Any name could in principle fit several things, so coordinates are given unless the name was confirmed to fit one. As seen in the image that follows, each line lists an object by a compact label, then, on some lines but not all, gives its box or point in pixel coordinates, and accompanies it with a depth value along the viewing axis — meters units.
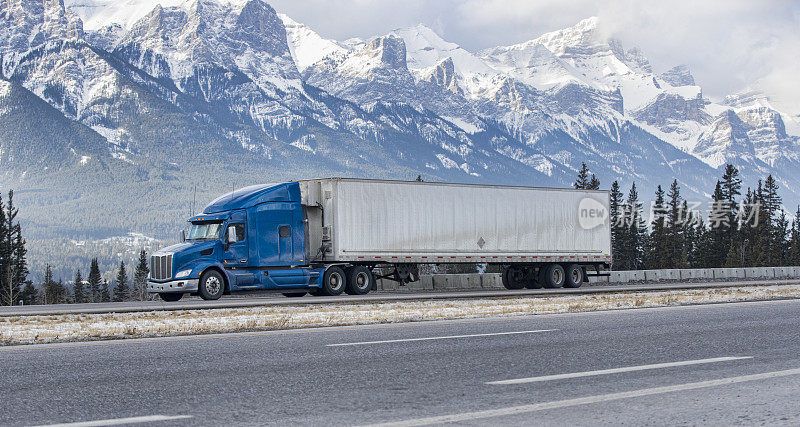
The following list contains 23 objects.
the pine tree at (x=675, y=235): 103.94
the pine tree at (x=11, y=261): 85.32
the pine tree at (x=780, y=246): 107.69
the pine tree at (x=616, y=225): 104.00
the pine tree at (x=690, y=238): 111.12
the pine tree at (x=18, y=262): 94.19
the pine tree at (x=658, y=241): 103.56
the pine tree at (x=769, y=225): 105.81
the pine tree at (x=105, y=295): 113.00
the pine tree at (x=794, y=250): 103.81
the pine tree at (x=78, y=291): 112.06
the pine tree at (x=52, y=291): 106.56
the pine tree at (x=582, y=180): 97.62
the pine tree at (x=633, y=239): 105.00
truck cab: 26.75
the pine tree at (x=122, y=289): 121.62
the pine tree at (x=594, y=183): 91.06
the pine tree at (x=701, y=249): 107.31
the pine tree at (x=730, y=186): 101.19
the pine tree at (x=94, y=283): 123.38
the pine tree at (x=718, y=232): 105.25
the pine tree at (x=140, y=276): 110.30
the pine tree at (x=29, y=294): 88.88
